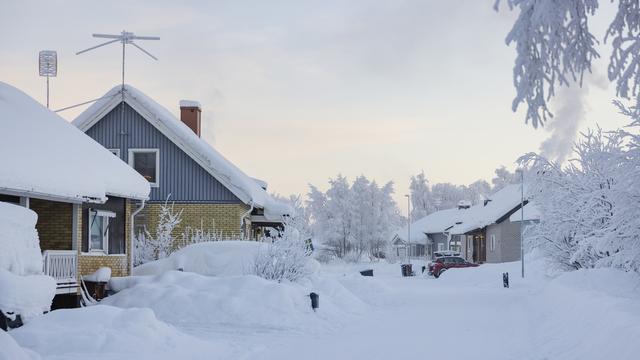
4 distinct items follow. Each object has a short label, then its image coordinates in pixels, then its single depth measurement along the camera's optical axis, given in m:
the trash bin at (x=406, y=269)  57.19
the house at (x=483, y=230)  60.16
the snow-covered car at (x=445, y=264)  52.97
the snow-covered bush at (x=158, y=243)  28.86
